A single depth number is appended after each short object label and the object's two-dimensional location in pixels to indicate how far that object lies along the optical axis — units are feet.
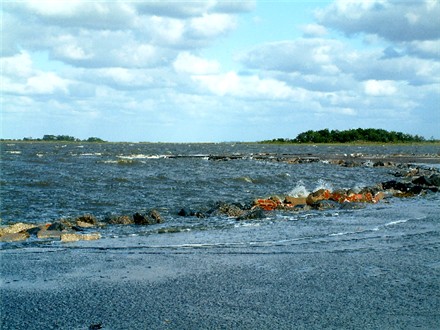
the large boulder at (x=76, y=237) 45.32
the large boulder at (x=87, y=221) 54.49
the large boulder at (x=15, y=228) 48.92
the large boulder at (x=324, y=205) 70.10
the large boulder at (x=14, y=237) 45.69
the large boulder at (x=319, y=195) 75.40
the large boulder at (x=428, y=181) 96.85
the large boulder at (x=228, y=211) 62.69
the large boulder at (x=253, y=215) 59.72
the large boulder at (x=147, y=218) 55.93
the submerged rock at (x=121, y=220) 56.11
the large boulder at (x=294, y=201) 73.31
